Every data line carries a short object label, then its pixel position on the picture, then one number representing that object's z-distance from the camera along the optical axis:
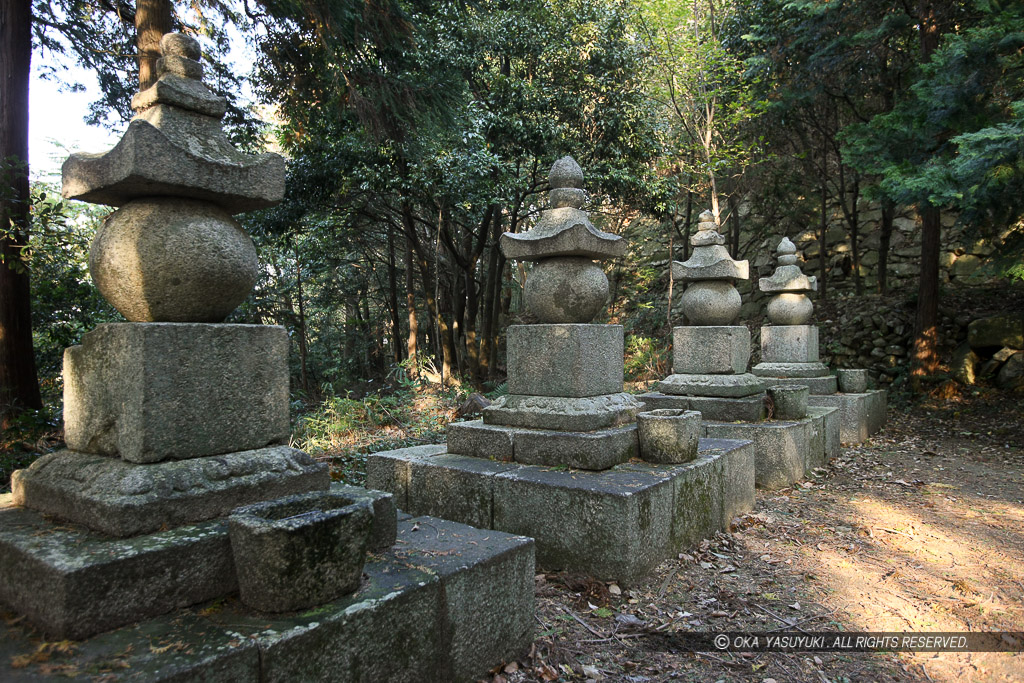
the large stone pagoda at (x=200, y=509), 1.79
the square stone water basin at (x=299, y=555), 1.85
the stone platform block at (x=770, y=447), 5.51
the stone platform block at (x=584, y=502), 3.28
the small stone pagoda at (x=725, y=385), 5.55
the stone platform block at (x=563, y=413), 3.97
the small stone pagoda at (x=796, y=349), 7.90
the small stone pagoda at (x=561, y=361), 4.00
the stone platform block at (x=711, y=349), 5.99
